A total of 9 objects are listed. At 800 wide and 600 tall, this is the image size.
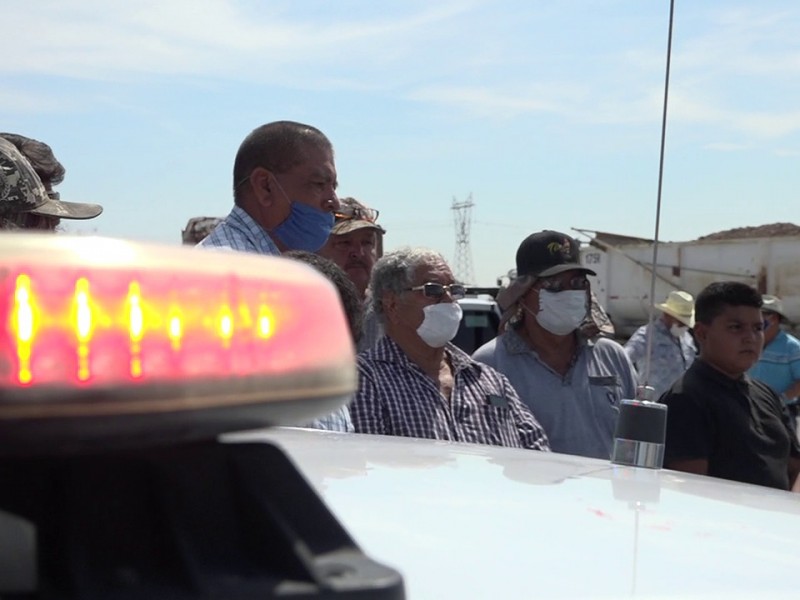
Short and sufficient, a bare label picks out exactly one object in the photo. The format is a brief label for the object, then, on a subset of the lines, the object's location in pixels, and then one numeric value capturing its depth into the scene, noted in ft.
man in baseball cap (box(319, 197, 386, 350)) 17.51
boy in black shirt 13.55
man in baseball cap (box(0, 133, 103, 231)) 10.04
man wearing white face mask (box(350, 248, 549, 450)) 12.06
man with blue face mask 13.71
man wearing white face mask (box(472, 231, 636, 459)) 14.34
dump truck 65.40
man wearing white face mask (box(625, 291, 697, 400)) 24.11
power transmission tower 161.17
